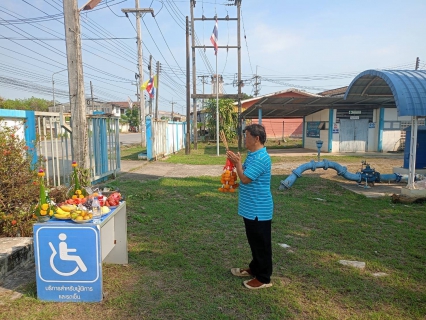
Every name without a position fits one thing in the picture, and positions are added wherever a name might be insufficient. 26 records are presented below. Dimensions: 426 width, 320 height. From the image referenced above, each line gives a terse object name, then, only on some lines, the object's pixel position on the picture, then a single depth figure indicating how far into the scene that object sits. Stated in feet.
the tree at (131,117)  195.11
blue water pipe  30.53
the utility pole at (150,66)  91.79
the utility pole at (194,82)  62.44
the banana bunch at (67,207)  10.56
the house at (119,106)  193.47
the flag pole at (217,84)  55.57
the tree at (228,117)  86.12
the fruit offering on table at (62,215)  10.36
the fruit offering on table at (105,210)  11.12
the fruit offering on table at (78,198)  11.41
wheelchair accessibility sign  10.05
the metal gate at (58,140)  18.99
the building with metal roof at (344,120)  57.82
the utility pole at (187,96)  60.97
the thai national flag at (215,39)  55.81
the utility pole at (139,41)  71.92
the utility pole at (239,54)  63.05
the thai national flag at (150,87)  65.51
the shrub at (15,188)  13.53
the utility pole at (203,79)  129.78
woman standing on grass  10.88
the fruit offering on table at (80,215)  10.18
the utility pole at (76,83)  19.22
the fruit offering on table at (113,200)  12.12
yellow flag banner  65.22
